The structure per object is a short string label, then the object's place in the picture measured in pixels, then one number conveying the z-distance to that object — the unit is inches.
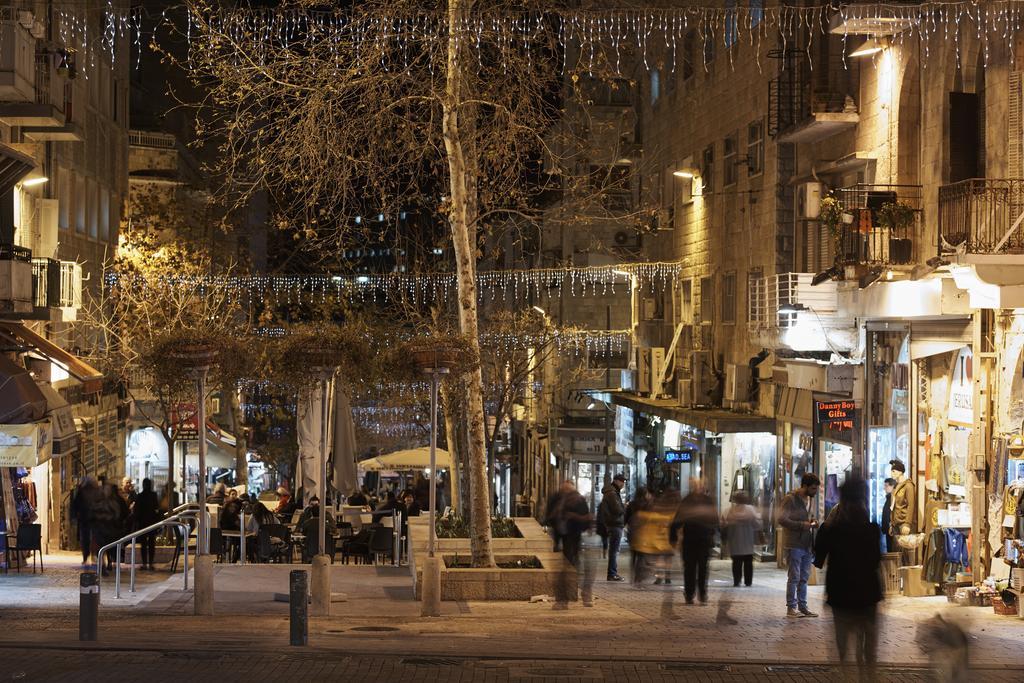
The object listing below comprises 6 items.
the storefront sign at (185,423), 1336.1
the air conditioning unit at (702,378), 1344.7
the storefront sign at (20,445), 957.8
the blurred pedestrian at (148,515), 966.4
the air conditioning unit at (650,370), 1539.1
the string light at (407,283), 1533.0
